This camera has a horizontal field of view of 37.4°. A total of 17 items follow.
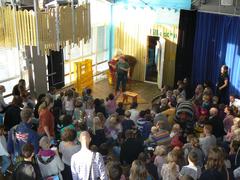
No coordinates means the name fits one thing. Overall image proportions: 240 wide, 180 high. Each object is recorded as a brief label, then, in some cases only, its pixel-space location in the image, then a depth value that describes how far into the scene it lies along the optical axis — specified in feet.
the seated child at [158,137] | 20.80
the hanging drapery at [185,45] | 35.65
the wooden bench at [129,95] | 34.09
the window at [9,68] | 32.94
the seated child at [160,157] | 17.16
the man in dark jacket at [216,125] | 22.43
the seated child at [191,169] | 15.44
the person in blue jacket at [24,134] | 17.70
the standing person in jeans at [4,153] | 19.16
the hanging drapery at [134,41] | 40.27
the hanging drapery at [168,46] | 37.88
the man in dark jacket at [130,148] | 18.28
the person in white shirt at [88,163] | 14.34
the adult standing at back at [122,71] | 36.88
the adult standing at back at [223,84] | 31.58
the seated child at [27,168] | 14.73
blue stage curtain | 32.09
